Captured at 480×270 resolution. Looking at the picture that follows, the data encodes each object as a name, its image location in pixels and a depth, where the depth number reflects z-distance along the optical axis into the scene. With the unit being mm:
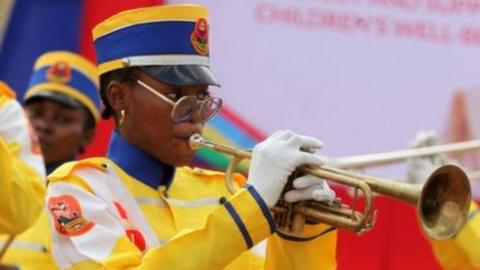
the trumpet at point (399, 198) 8391
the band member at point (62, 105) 13817
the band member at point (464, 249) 12702
